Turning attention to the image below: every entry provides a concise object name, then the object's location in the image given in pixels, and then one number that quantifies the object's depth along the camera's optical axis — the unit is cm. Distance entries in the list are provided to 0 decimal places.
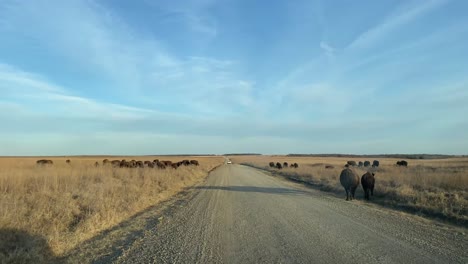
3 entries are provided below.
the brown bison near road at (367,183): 1841
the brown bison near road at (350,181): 1797
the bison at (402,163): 5284
